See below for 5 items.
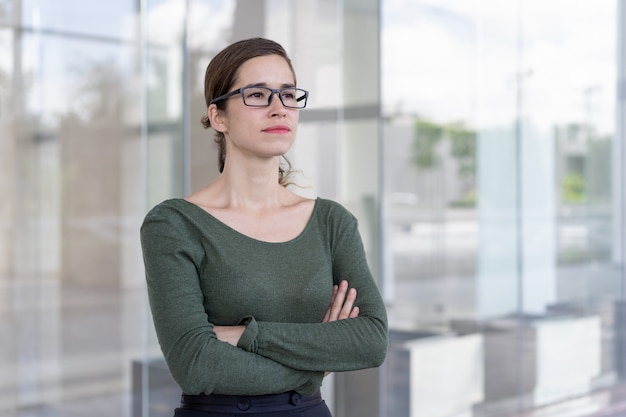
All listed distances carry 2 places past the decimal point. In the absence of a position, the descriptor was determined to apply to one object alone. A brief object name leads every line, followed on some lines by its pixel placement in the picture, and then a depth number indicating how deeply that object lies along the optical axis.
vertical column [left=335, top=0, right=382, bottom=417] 5.12
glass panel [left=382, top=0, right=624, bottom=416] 6.17
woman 1.94
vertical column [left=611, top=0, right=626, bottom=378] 7.14
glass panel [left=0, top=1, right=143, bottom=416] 4.63
